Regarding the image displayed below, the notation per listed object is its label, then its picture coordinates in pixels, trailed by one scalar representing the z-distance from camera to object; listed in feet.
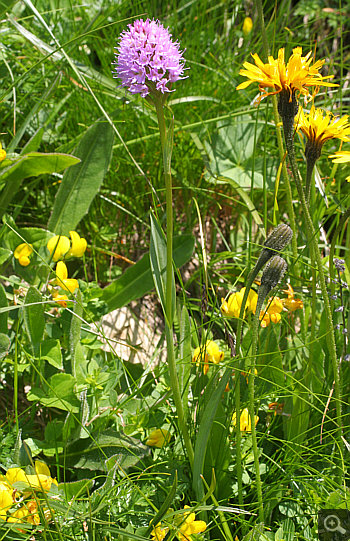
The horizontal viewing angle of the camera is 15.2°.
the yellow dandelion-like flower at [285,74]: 2.02
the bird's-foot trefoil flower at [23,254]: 2.36
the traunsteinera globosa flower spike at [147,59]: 1.92
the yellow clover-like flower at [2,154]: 2.30
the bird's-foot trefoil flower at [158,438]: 2.18
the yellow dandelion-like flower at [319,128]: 2.06
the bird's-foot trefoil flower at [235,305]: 2.21
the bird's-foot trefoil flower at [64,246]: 2.38
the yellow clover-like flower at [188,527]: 2.00
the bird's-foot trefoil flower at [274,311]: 2.20
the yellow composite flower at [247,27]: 3.17
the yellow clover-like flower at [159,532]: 2.00
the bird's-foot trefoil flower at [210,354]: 2.22
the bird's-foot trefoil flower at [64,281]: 2.29
